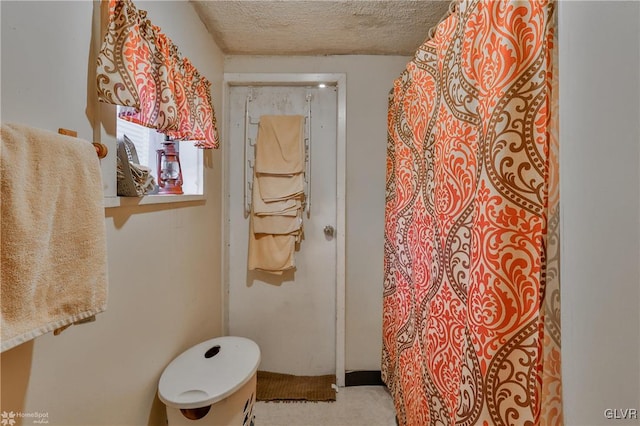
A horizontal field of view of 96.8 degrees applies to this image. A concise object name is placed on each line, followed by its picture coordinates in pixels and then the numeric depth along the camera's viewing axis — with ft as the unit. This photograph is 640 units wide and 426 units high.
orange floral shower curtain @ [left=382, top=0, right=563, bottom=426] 2.11
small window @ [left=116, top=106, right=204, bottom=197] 3.74
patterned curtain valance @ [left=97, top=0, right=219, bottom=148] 2.49
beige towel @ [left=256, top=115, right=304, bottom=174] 5.86
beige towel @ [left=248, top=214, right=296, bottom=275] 5.91
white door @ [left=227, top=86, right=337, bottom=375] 6.13
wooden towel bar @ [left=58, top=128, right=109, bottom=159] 2.51
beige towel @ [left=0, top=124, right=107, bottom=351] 1.57
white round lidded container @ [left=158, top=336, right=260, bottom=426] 3.39
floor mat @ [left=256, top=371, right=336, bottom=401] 5.57
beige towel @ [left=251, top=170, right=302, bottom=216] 5.83
